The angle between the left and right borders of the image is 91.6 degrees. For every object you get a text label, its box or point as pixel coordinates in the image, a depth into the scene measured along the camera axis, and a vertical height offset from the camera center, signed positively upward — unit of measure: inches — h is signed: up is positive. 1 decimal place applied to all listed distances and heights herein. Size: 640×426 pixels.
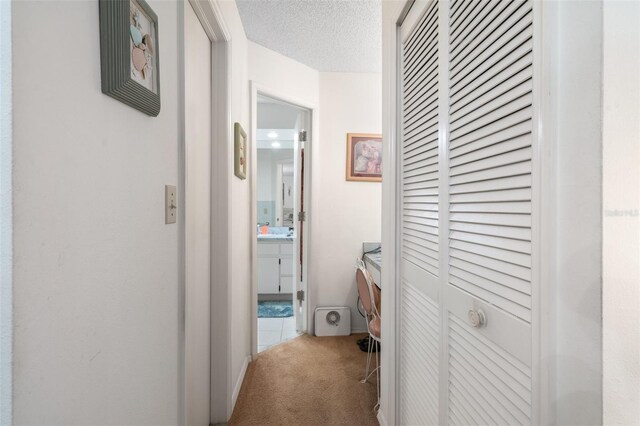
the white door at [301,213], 116.3 -1.6
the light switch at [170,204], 36.7 +0.5
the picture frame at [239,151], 73.4 +13.9
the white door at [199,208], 52.9 +0.1
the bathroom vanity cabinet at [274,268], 150.8 -29.0
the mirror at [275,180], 178.2 +16.7
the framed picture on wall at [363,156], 117.4 +20.0
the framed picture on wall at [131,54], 23.5 +13.1
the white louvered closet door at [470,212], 26.9 -0.3
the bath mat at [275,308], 136.9 -46.3
